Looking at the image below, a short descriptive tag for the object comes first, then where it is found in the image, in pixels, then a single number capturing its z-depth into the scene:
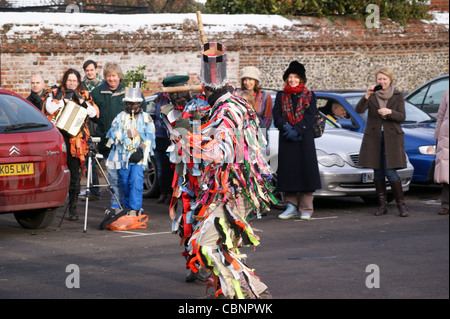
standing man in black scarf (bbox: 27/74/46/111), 13.12
